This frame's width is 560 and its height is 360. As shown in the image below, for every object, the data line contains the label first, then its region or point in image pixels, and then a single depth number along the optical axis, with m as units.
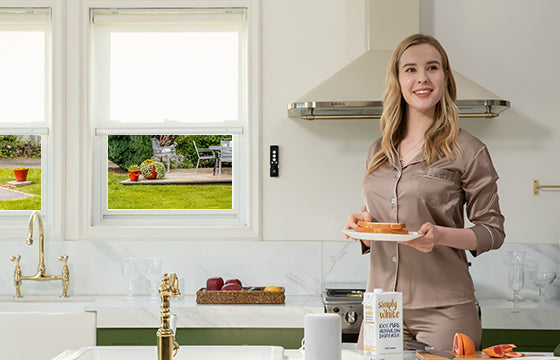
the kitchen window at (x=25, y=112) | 3.55
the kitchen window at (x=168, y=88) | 3.51
